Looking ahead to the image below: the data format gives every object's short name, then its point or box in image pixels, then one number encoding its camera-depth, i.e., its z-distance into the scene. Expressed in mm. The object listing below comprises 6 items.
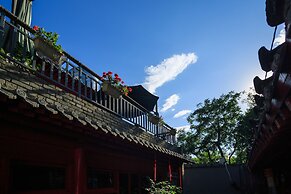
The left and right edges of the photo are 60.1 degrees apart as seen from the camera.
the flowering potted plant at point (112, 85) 6508
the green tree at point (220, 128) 25841
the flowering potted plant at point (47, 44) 4449
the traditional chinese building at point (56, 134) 3377
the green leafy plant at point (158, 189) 6828
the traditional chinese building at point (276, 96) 1759
